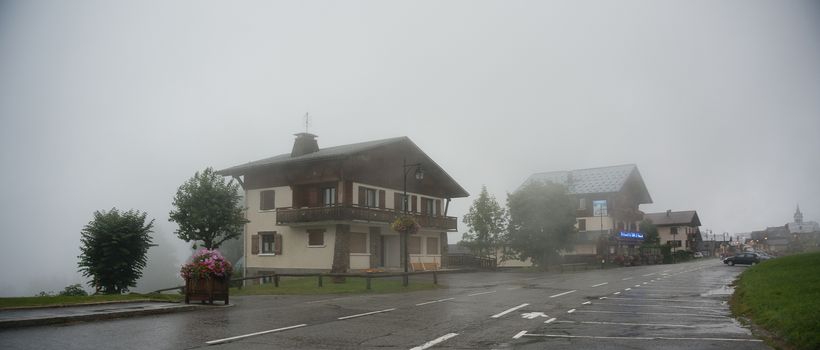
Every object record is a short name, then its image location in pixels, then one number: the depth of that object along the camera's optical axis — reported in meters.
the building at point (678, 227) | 115.73
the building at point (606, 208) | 70.38
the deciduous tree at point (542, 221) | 50.22
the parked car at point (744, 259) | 60.25
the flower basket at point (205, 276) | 17.42
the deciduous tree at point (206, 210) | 34.88
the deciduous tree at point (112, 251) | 30.56
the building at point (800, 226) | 167.11
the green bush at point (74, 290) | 31.52
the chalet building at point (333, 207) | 40.09
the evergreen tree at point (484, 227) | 61.28
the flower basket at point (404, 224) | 31.16
